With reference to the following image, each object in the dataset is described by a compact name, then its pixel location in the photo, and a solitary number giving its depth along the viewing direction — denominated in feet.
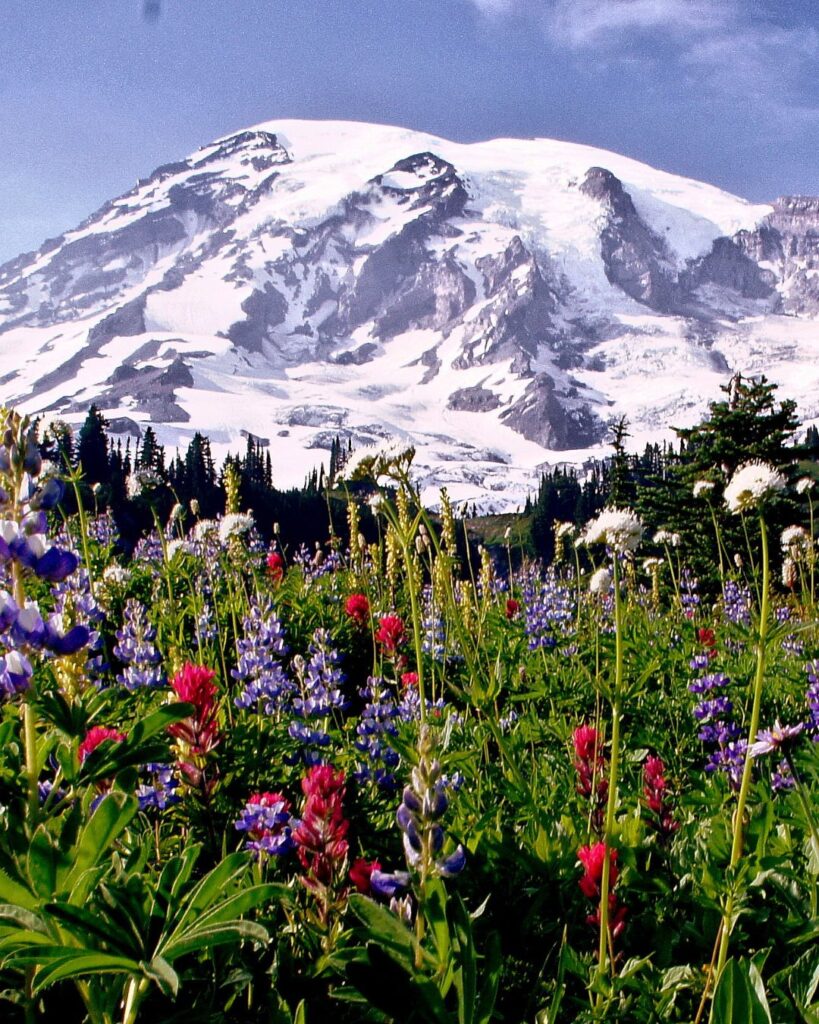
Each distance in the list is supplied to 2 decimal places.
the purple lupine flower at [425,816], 4.57
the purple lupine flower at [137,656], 11.57
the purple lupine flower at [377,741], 10.37
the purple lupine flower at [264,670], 12.14
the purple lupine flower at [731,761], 10.87
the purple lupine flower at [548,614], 19.92
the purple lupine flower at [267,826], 7.41
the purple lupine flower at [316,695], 10.54
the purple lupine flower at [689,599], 25.05
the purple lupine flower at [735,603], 23.36
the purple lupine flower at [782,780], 10.46
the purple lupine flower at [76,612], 4.91
